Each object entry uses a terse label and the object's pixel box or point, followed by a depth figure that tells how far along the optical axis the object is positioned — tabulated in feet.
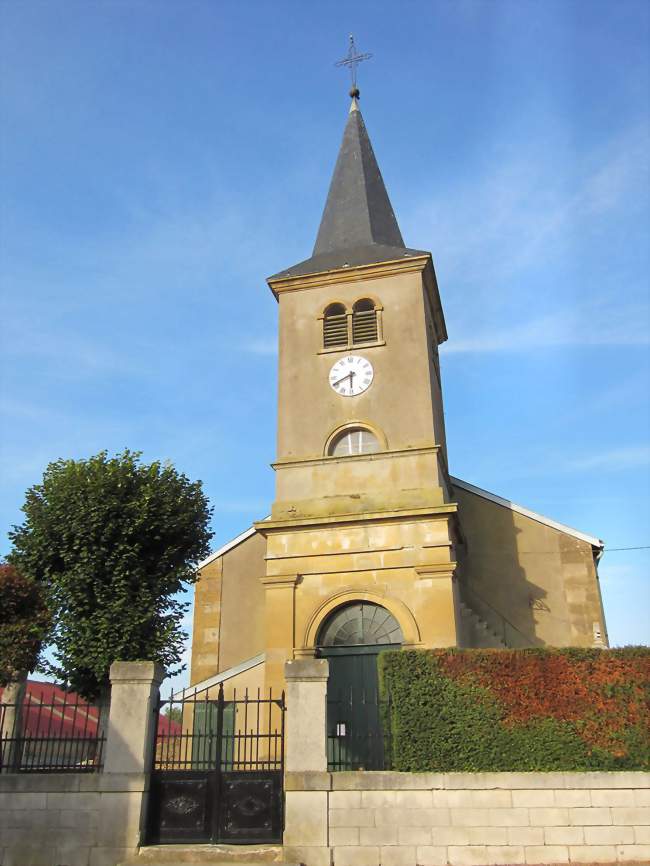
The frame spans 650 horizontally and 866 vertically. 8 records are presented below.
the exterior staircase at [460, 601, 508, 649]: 57.21
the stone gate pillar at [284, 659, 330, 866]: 32.94
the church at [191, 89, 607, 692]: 54.44
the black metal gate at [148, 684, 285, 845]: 34.30
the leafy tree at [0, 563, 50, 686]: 48.62
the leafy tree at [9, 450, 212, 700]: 49.34
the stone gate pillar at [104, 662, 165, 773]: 34.88
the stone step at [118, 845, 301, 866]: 32.89
